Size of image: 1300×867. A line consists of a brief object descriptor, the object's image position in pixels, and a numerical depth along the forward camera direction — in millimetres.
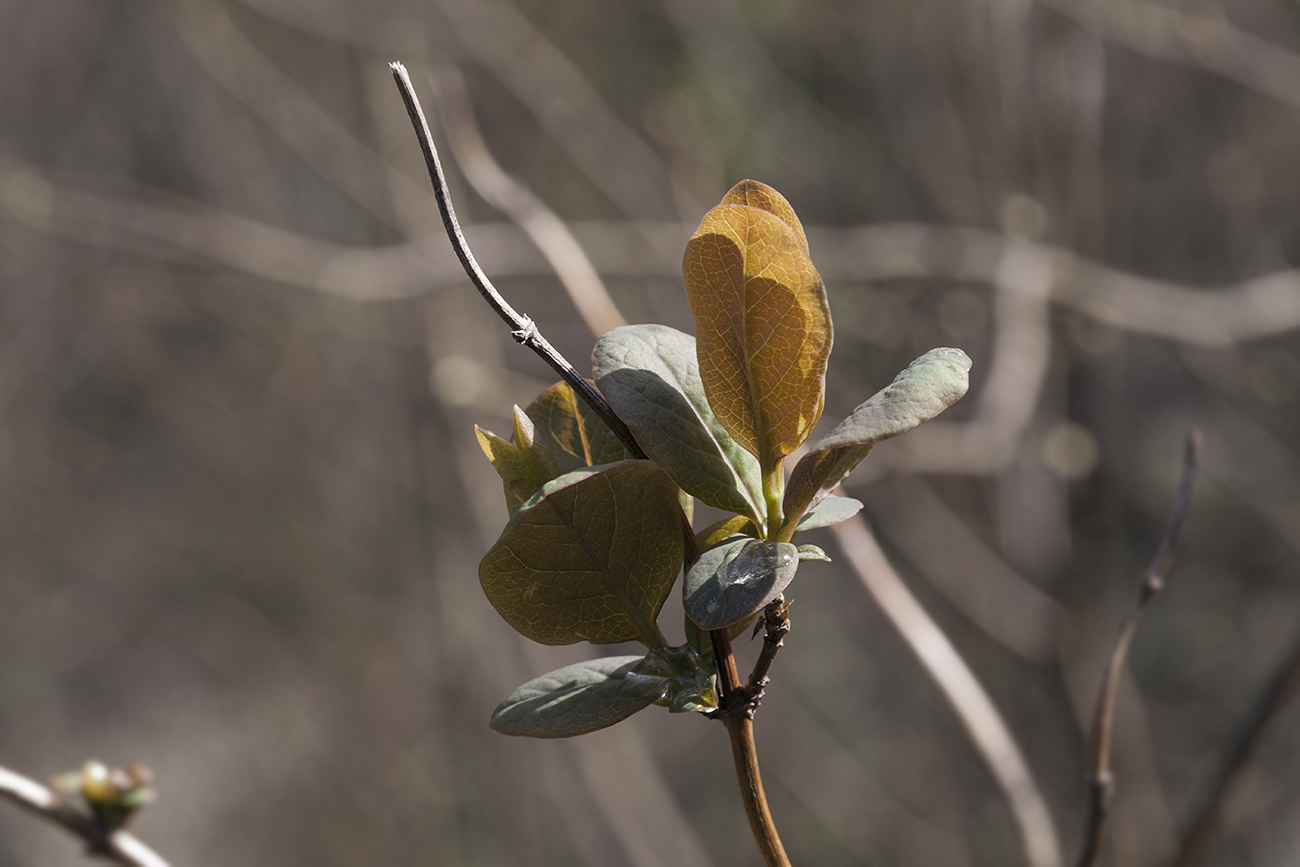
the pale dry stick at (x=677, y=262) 2433
